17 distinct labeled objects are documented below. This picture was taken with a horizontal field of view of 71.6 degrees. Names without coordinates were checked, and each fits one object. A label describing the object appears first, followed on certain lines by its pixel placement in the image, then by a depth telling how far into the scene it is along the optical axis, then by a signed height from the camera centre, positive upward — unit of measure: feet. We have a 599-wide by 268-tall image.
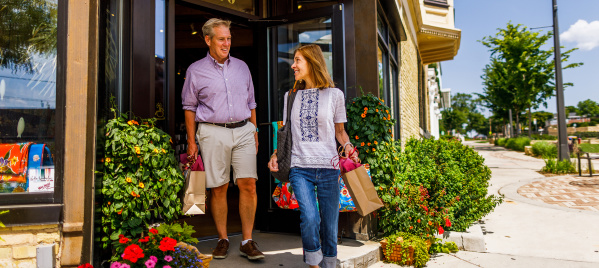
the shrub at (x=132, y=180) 9.54 -0.74
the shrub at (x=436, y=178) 14.23 -1.31
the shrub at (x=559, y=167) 42.63 -2.48
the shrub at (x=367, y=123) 13.92 +0.75
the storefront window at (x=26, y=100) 9.34 +1.13
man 11.28 +0.56
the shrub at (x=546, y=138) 102.66 +1.43
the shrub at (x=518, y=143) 86.99 +0.12
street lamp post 46.03 +4.30
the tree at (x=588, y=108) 314.06 +27.41
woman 9.55 -0.13
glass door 14.80 +3.40
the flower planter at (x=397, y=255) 13.19 -3.51
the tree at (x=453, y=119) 209.47 +14.77
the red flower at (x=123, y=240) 9.10 -2.00
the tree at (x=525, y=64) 78.59 +15.20
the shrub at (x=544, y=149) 62.69 -0.90
